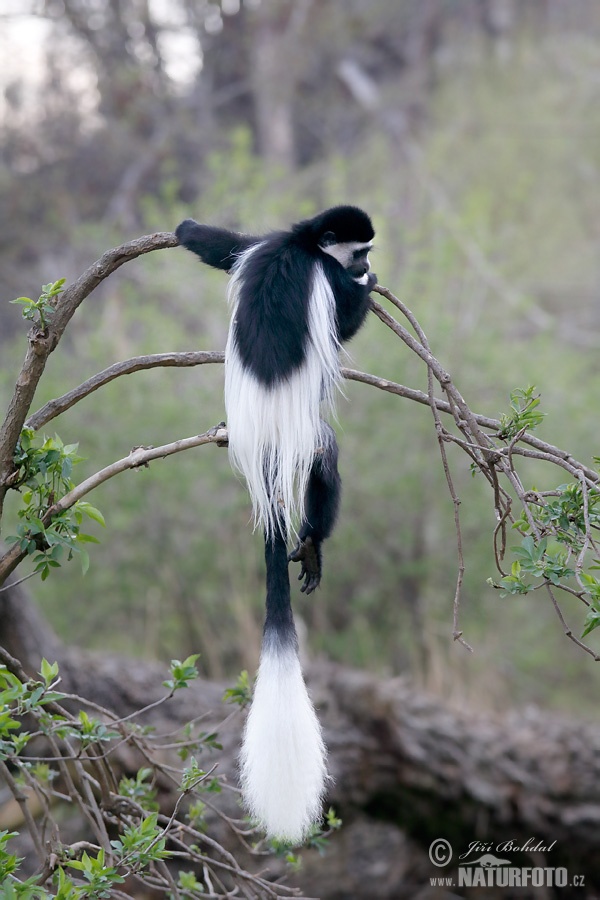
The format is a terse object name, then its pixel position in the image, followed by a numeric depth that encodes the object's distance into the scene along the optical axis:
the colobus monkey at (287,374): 19.71
